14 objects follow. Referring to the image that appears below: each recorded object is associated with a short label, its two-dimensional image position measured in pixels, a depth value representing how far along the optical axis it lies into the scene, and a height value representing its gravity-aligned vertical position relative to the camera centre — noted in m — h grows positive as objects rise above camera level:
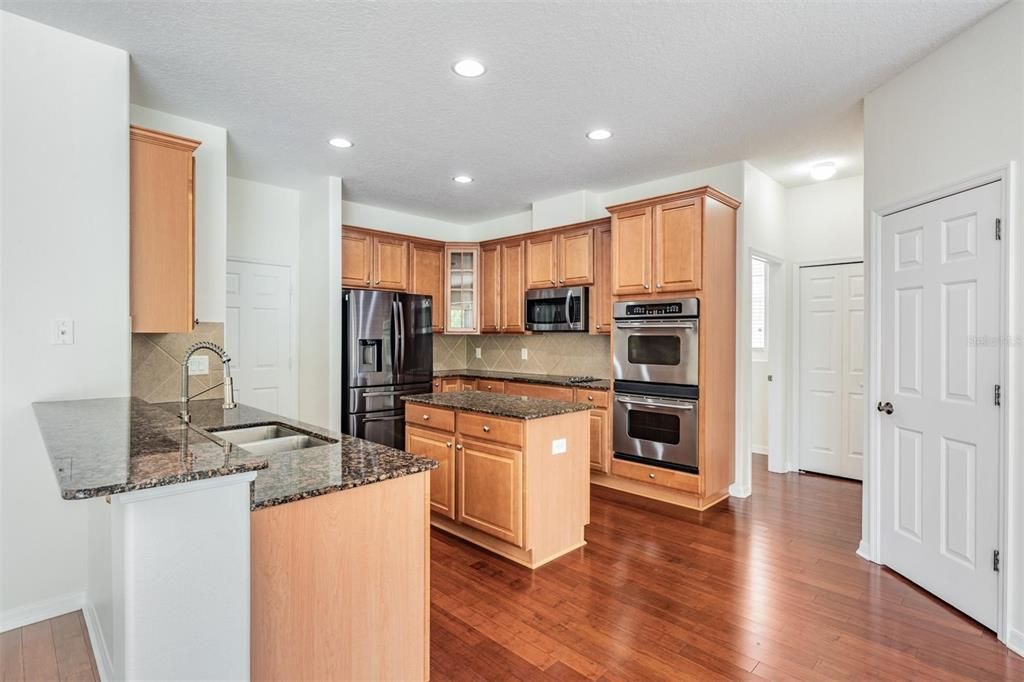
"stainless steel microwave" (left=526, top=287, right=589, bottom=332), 4.95 +0.32
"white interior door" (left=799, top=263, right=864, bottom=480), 4.64 -0.26
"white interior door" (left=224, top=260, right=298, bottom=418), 4.65 +0.04
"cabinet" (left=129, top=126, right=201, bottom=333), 2.75 +0.59
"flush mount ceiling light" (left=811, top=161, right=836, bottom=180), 4.22 +1.43
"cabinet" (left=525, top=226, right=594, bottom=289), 4.91 +0.83
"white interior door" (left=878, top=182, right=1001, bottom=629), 2.34 -0.28
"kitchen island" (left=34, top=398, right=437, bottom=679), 1.13 -0.57
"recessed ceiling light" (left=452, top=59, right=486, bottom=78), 2.68 +1.45
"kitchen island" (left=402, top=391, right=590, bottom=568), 2.93 -0.79
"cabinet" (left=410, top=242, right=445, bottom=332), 5.64 +0.75
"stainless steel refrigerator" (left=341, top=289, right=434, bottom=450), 4.64 -0.20
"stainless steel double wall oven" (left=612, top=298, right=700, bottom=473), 3.95 -0.33
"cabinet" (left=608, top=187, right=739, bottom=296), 3.90 +0.79
